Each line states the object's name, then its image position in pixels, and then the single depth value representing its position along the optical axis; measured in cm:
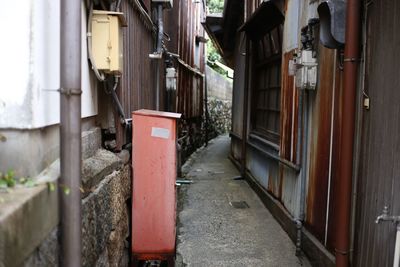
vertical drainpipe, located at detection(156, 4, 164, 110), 784
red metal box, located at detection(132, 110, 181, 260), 498
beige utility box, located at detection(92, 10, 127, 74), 379
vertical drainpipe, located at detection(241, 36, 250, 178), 1065
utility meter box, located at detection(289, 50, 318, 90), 523
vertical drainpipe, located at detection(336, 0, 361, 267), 385
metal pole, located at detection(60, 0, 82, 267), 258
